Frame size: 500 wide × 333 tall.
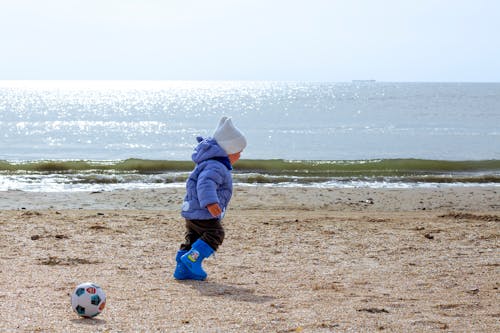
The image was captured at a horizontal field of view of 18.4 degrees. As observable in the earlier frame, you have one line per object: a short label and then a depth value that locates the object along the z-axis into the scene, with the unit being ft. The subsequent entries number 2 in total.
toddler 45.50
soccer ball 35.63
